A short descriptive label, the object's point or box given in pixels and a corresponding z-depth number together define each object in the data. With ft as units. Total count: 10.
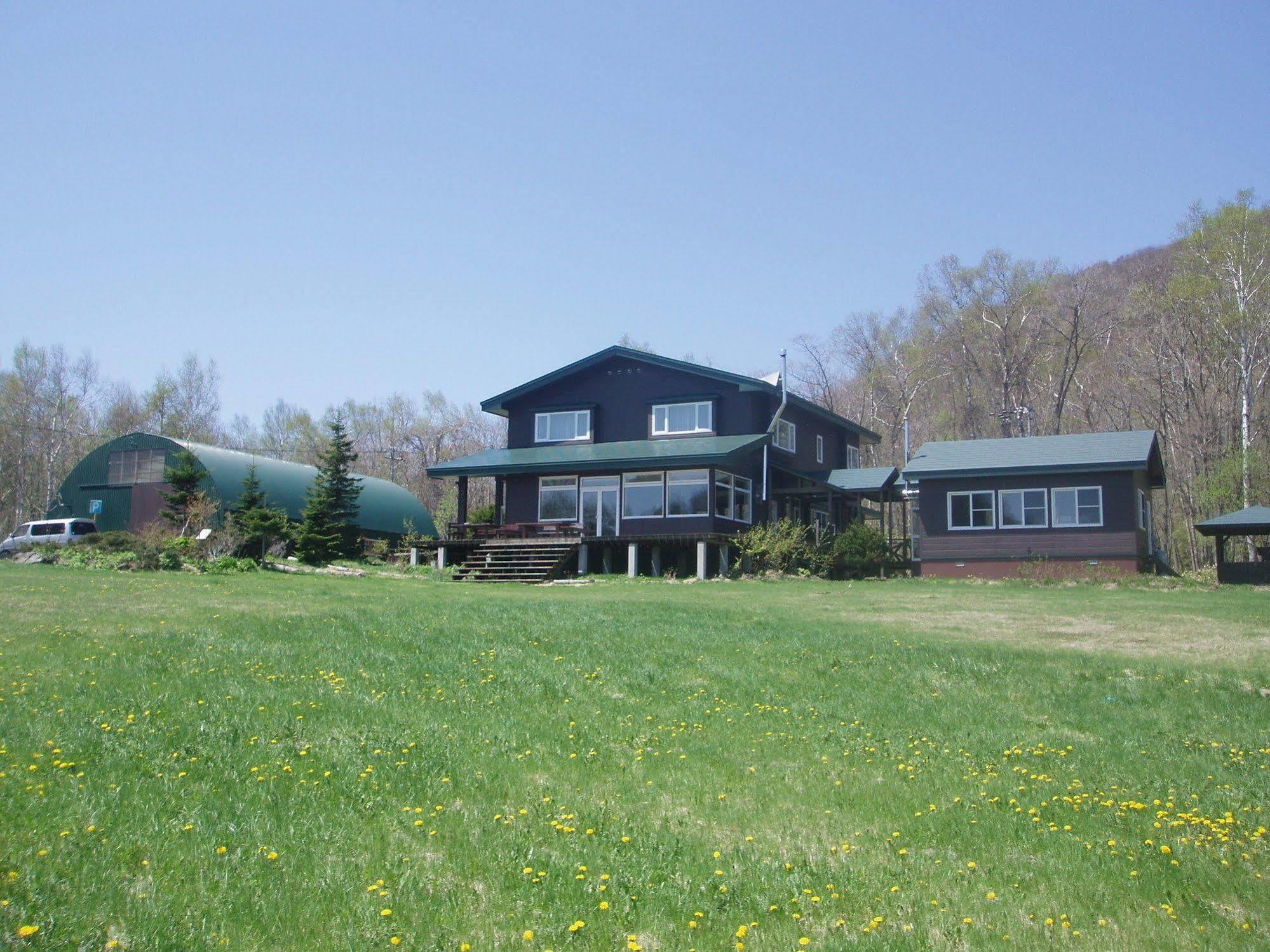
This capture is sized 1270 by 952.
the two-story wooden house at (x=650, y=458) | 111.45
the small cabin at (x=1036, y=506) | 110.11
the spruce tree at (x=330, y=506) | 109.70
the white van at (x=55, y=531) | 123.13
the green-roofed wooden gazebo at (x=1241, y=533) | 102.06
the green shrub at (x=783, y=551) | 108.06
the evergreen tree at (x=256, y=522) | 99.86
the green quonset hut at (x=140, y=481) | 128.77
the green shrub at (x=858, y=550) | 116.26
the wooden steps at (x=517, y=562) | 103.71
